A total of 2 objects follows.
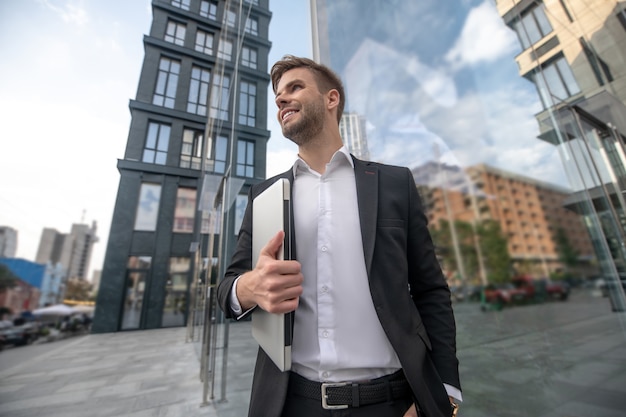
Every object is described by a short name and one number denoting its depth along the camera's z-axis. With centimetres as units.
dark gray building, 919
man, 67
